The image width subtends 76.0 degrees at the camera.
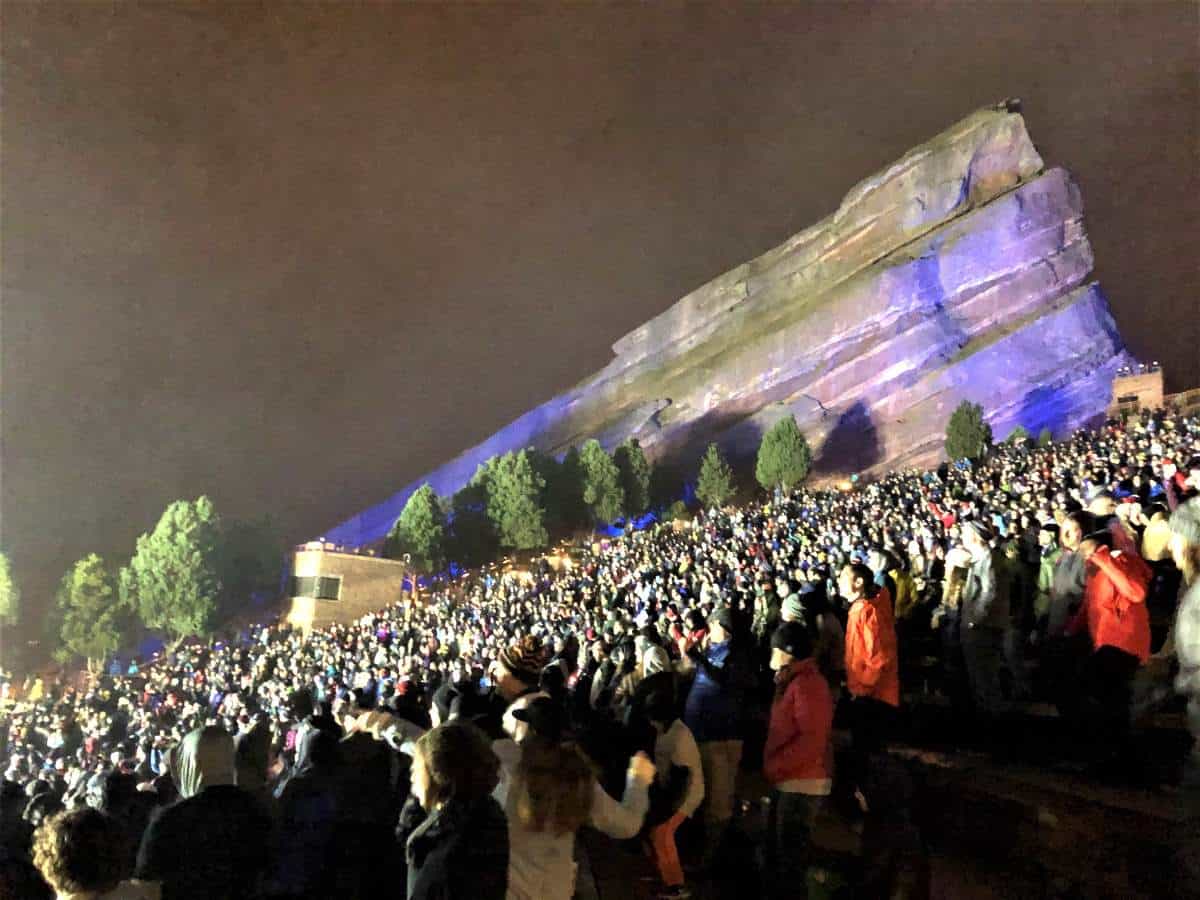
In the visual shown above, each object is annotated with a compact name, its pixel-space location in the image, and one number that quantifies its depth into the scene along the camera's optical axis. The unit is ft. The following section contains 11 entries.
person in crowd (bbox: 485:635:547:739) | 9.68
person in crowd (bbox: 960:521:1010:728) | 12.52
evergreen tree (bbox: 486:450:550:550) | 91.45
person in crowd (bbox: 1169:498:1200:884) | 6.85
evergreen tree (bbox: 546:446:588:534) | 94.68
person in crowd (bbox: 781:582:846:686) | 13.02
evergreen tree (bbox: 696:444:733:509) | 90.27
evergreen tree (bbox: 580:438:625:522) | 94.15
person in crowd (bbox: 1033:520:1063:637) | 13.62
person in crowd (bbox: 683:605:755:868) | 11.25
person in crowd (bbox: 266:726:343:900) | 6.75
